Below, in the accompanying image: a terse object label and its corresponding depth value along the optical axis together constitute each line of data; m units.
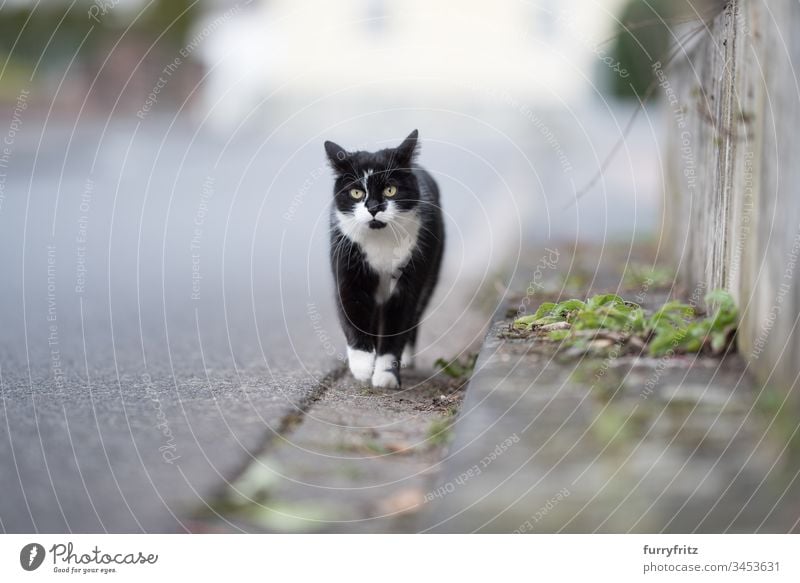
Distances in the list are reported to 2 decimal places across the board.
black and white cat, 2.86
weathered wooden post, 2.58
